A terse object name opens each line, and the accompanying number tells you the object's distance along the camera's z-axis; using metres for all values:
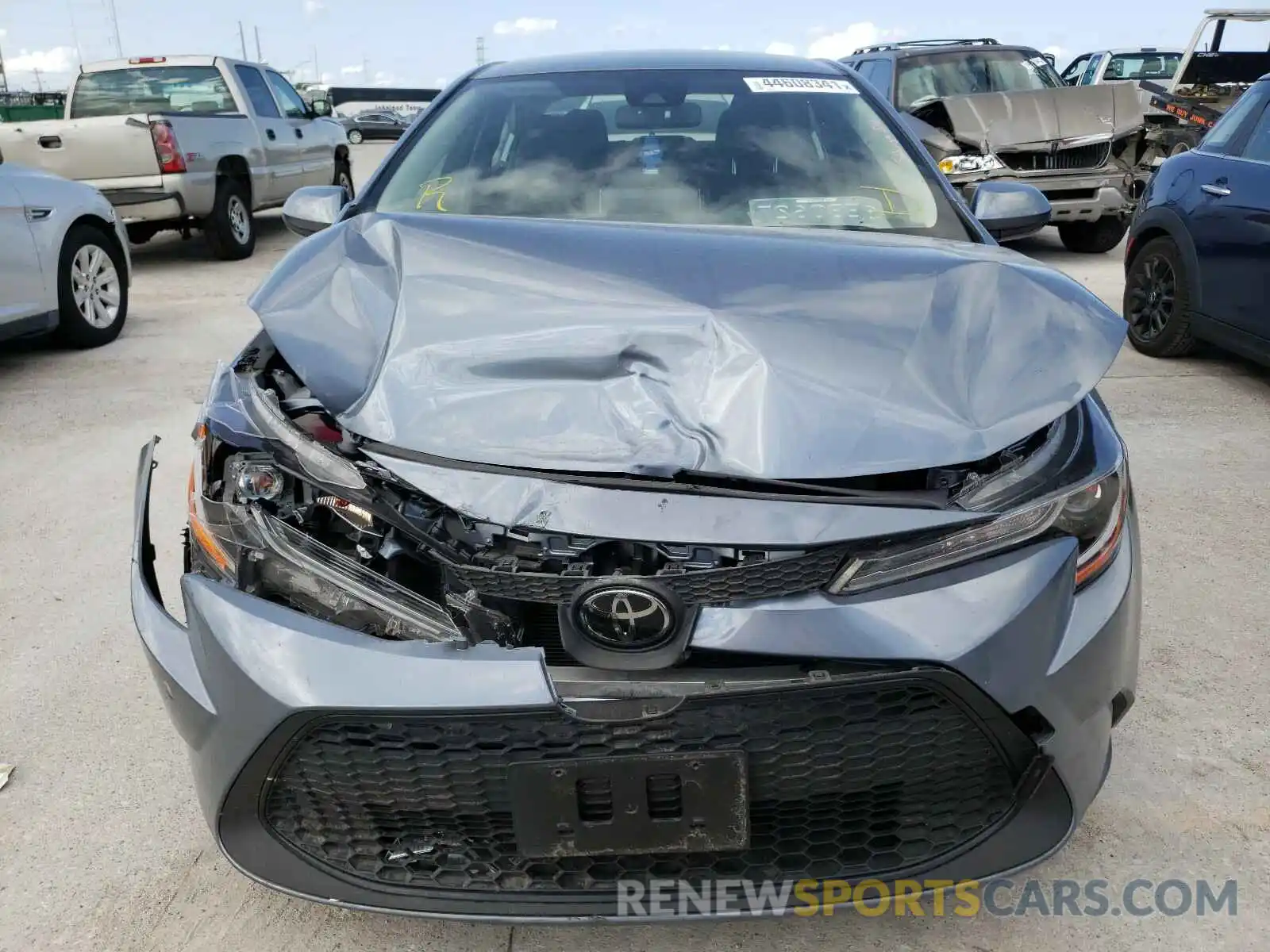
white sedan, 5.42
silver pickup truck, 8.46
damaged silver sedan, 1.57
